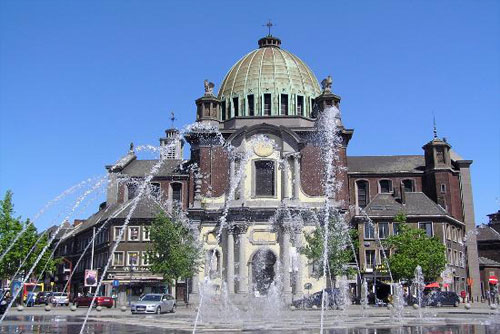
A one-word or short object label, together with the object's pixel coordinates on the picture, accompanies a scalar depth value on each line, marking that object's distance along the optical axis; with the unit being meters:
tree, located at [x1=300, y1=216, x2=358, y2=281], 48.47
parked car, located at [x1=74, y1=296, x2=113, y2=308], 47.50
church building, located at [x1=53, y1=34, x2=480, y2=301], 52.53
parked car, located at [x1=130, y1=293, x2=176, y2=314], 34.66
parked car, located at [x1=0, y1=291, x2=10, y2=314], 33.80
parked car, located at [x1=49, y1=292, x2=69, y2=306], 53.31
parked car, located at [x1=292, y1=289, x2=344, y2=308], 42.88
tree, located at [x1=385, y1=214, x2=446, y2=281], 49.22
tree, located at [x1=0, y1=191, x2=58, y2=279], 51.38
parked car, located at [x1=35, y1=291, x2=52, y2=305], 59.81
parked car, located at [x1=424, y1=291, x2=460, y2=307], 44.94
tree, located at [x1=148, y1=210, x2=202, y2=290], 49.06
